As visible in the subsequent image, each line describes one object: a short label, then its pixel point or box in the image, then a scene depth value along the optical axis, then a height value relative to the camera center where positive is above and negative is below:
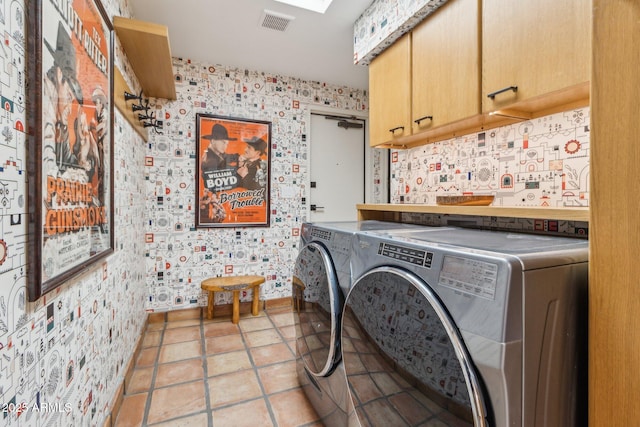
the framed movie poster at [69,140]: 0.84 +0.24
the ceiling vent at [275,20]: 2.34 +1.45
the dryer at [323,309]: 1.29 -0.46
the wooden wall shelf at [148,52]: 1.84 +1.06
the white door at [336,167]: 3.76 +0.51
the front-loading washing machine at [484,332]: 0.66 -0.29
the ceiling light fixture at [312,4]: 2.22 +1.46
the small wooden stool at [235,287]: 2.97 -0.74
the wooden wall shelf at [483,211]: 1.01 -0.01
